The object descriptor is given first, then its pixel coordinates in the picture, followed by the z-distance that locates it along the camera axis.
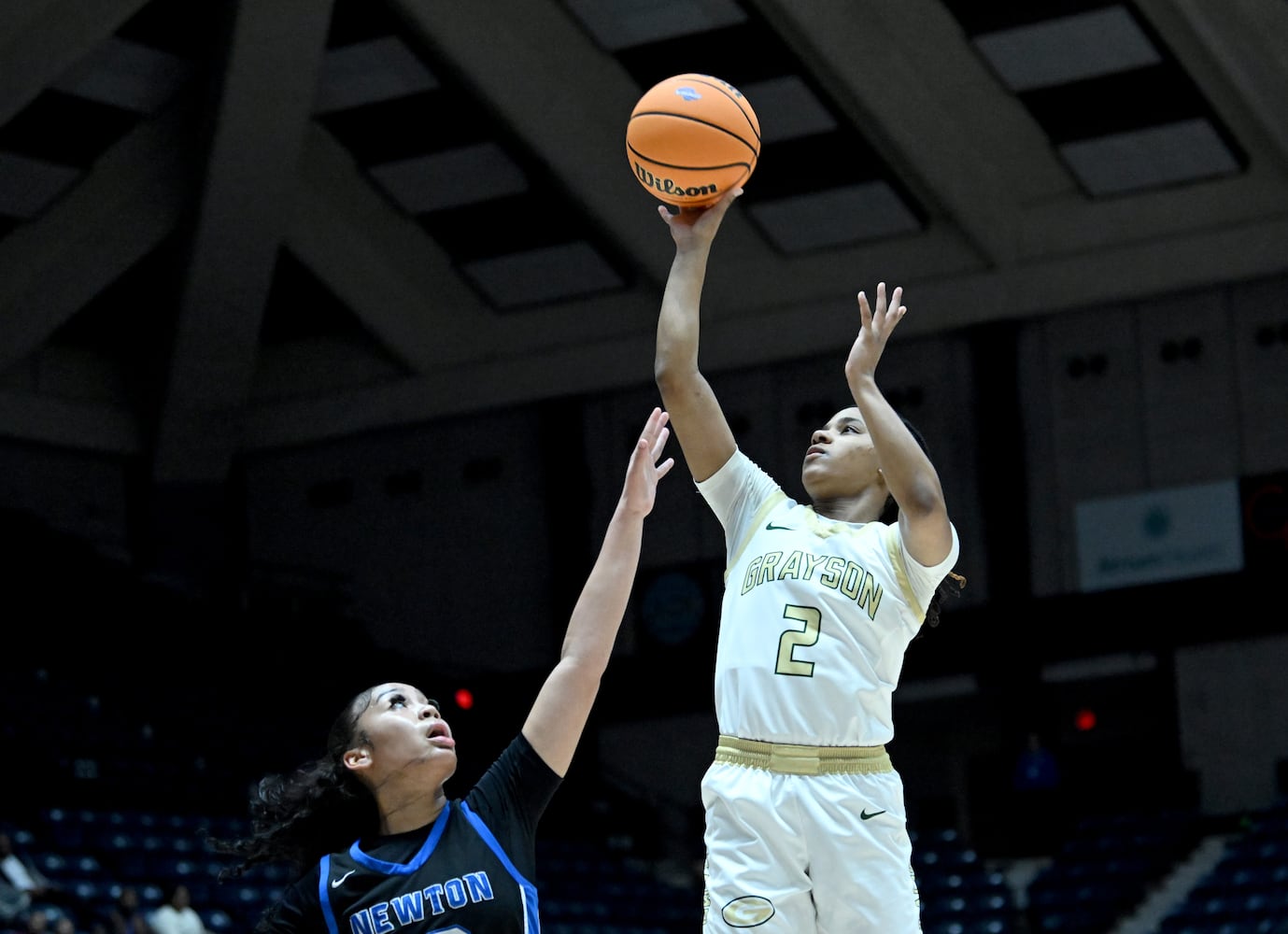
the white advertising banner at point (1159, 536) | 20.66
